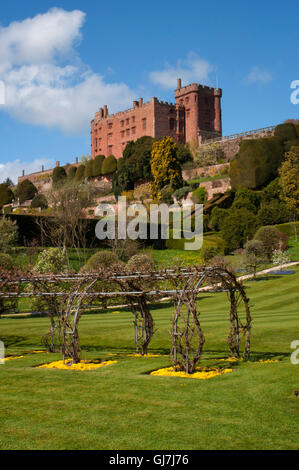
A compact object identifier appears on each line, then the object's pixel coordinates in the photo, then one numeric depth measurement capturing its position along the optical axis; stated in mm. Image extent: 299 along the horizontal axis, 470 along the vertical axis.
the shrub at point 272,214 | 41312
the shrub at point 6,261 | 25772
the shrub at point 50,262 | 25984
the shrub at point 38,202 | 65800
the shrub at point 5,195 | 72375
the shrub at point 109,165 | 73969
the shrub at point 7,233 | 32691
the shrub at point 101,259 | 26630
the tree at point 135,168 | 61688
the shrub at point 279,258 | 31812
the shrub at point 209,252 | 32406
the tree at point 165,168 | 56156
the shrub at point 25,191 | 79062
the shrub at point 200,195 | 50188
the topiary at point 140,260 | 26250
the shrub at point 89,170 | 77250
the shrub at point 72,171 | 81331
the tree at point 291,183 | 41156
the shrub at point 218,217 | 43156
